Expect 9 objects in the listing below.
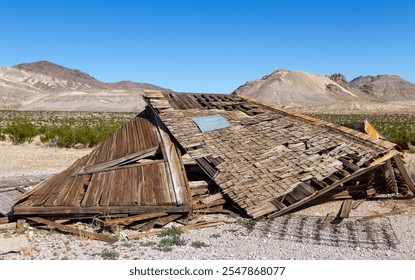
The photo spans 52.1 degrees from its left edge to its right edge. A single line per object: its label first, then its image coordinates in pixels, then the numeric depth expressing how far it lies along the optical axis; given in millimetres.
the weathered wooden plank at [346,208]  9602
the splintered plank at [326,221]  8946
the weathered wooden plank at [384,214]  9536
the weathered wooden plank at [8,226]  9326
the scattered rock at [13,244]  7613
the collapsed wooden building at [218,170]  9508
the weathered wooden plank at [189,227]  8531
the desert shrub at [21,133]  26219
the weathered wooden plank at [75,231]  8386
